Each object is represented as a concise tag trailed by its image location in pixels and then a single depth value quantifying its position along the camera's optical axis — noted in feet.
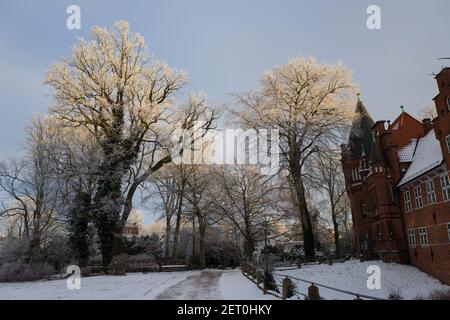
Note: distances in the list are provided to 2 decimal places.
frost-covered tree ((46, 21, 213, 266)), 94.38
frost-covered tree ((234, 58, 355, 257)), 105.50
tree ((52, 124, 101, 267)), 93.15
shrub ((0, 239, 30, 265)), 87.35
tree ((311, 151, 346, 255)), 105.50
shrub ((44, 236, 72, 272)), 98.46
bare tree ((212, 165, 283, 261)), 129.80
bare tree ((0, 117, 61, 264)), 99.40
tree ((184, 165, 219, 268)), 137.18
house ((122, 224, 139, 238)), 243.89
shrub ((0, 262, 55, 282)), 78.74
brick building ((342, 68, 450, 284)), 83.66
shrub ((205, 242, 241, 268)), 146.51
